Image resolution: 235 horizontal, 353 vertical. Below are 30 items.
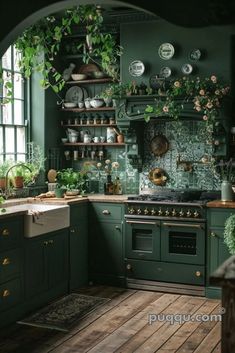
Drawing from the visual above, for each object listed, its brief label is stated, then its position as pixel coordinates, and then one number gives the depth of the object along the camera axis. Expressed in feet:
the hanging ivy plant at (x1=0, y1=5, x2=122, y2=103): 15.94
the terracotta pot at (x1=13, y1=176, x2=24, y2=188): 21.24
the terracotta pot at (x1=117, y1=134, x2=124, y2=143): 23.33
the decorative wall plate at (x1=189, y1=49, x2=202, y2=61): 21.11
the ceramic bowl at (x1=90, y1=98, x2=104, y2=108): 23.57
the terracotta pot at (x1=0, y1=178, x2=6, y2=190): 20.74
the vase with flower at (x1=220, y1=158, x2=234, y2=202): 20.07
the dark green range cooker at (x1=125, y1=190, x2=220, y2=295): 20.11
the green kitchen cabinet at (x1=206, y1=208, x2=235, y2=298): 19.51
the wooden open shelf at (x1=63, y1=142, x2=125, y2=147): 23.42
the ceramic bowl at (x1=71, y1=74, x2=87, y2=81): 23.88
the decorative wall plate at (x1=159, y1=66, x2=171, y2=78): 21.62
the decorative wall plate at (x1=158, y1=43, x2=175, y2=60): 21.58
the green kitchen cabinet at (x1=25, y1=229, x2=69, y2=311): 17.88
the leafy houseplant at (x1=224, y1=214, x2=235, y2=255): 17.39
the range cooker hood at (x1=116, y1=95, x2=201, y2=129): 21.39
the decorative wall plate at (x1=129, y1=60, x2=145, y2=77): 21.99
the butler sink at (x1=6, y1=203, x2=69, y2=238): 17.65
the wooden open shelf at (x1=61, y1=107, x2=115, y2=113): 23.42
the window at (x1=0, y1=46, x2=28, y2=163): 21.63
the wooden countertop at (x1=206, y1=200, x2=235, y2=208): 19.24
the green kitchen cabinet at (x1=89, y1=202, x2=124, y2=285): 21.53
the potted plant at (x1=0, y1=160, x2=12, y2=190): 20.75
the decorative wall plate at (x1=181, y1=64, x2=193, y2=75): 21.20
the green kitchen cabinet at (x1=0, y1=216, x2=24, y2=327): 16.52
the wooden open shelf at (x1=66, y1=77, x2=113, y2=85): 23.38
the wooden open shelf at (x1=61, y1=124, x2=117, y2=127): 23.56
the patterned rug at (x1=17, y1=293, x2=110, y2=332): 16.83
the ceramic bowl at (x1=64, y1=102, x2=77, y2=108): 24.12
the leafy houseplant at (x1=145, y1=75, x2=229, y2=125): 20.21
